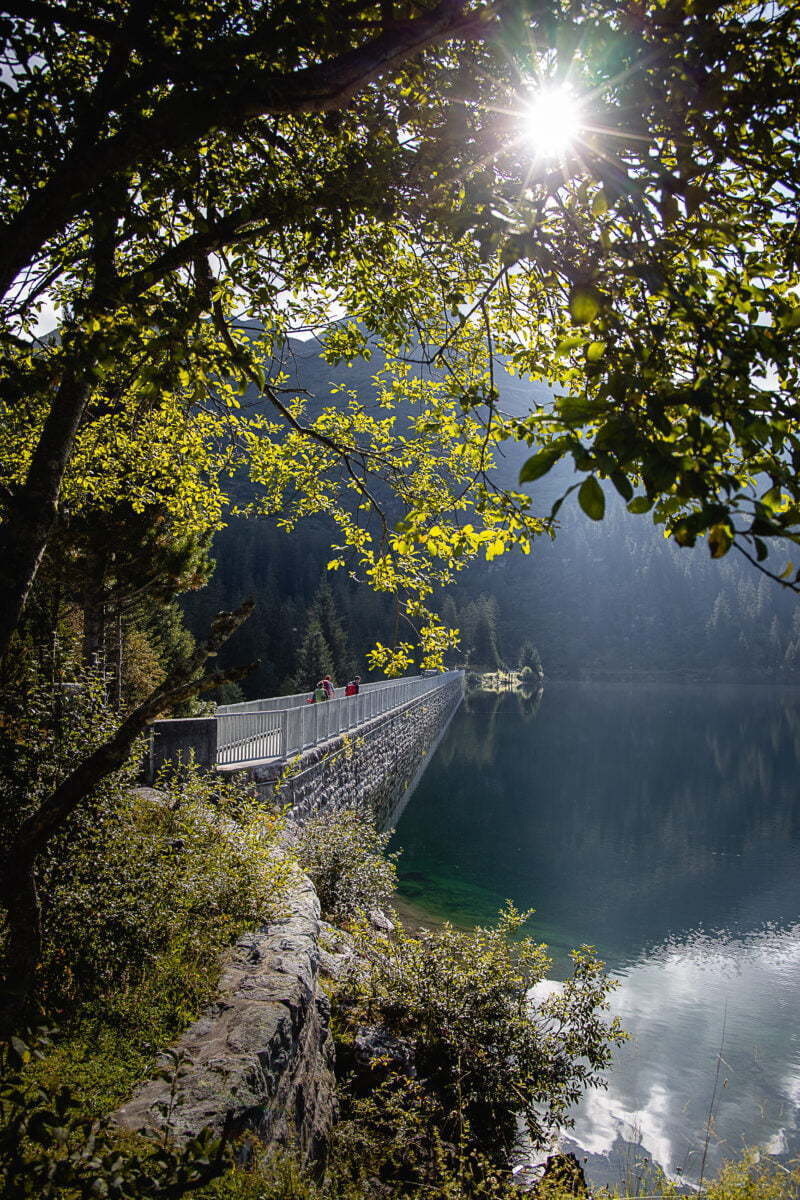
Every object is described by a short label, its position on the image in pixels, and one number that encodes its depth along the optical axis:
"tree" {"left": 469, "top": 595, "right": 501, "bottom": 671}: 115.38
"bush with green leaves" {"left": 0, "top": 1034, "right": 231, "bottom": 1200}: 1.66
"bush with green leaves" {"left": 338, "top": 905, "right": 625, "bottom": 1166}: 5.84
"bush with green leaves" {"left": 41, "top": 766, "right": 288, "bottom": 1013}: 4.20
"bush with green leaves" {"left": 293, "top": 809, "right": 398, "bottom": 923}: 9.45
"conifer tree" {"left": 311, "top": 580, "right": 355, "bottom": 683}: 57.00
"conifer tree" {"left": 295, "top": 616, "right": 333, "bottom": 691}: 47.72
